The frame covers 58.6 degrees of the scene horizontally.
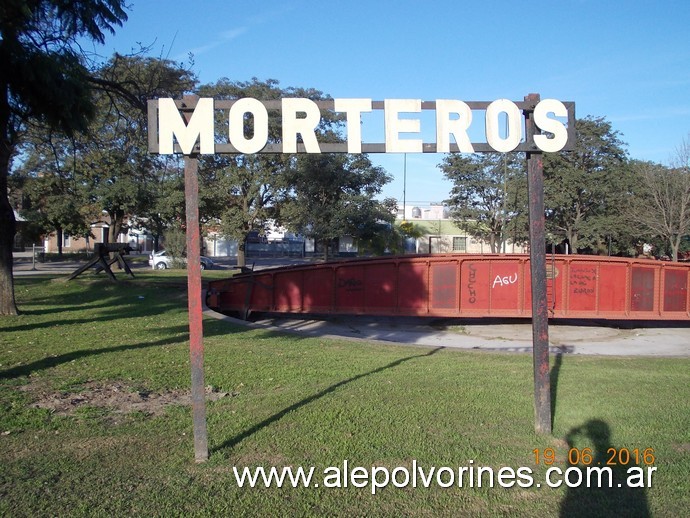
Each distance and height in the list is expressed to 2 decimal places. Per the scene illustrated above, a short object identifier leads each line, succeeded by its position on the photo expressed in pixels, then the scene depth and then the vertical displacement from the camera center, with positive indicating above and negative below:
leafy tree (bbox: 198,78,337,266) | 34.75 +3.45
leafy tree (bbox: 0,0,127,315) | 13.12 +3.69
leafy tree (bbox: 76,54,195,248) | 16.45 +3.68
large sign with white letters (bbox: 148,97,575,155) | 5.22 +1.02
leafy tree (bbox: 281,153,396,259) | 28.73 +2.16
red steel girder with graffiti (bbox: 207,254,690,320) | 17.58 -1.42
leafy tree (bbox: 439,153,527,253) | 38.00 +2.89
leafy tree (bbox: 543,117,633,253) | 36.53 +3.24
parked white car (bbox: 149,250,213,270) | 41.53 -1.32
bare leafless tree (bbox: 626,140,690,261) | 34.69 +1.98
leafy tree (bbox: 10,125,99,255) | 30.77 +2.96
